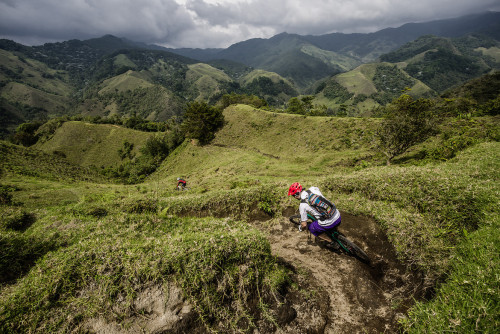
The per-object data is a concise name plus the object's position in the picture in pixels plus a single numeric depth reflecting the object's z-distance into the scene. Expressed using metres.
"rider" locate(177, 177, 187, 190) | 21.22
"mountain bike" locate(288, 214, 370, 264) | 6.29
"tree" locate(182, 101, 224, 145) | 49.84
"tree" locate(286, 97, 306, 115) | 72.38
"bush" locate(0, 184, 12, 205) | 13.77
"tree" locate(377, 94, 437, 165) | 16.80
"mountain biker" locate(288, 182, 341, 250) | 6.78
